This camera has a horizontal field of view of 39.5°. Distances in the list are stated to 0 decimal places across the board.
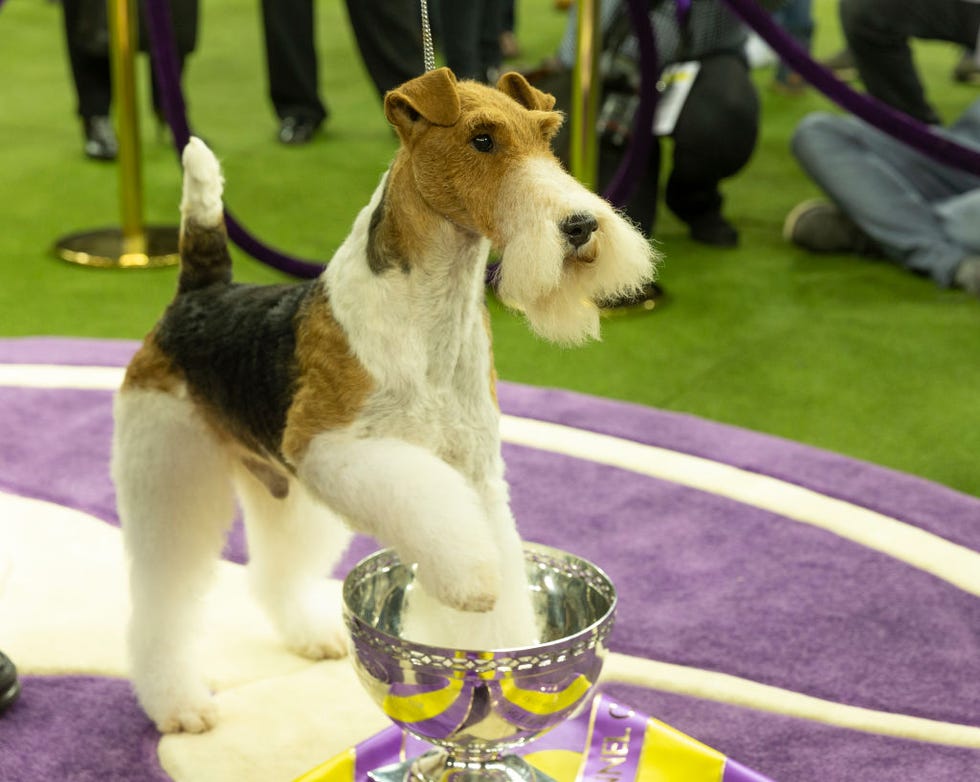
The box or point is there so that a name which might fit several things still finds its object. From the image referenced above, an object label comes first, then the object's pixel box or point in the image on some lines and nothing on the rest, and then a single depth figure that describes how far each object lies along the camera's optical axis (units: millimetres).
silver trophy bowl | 1590
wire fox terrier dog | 1413
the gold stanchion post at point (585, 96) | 3633
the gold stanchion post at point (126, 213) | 3832
